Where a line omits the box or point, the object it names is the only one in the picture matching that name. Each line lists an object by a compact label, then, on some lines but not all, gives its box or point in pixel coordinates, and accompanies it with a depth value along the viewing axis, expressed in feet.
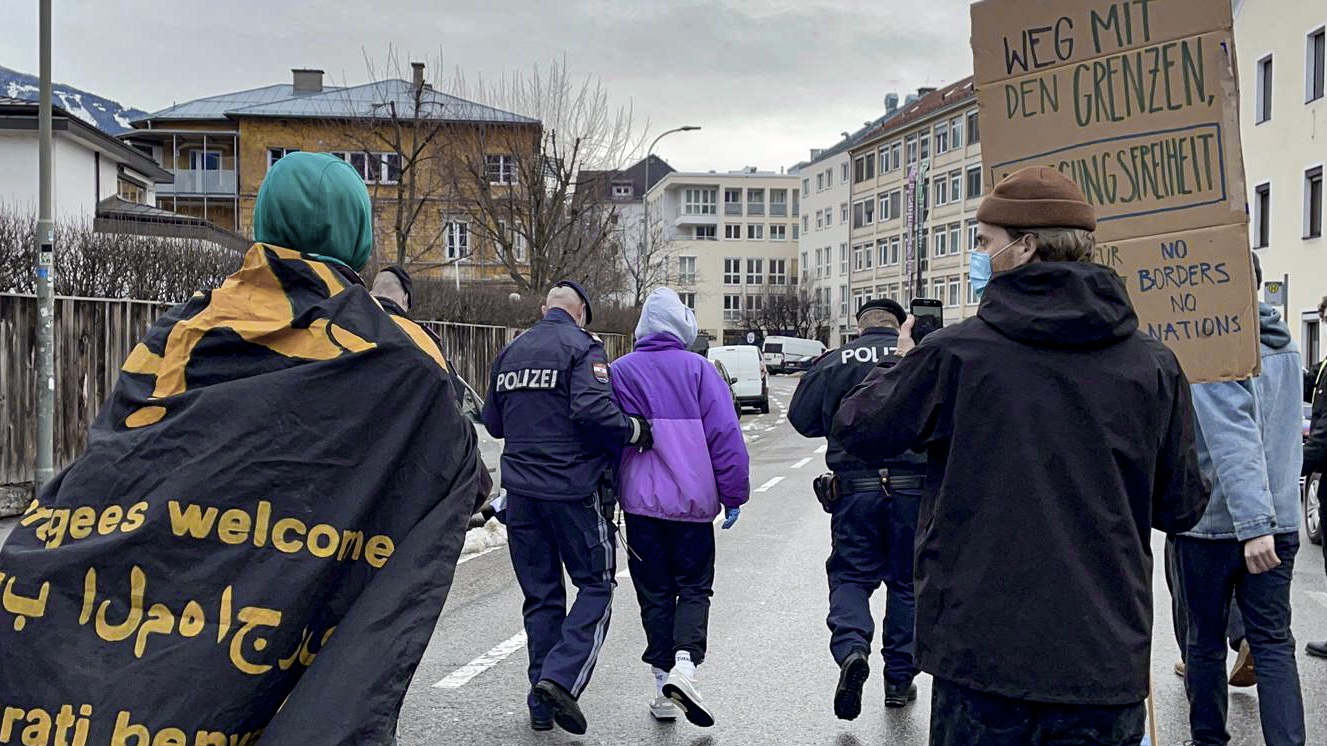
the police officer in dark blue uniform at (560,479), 18.33
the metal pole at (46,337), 39.91
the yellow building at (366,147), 101.86
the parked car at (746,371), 123.44
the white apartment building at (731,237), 367.45
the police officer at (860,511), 18.31
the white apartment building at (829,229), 303.89
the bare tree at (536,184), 103.19
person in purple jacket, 18.65
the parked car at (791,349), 244.22
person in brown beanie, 9.07
